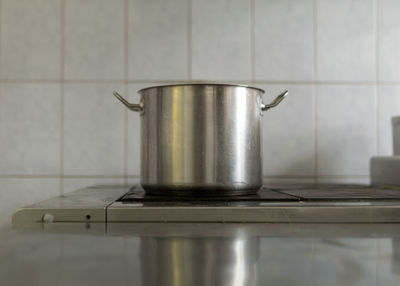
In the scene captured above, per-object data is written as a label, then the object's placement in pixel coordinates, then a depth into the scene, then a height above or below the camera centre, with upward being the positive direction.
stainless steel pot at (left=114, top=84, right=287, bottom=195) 0.60 +0.01
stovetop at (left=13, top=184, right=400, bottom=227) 0.48 -0.08
